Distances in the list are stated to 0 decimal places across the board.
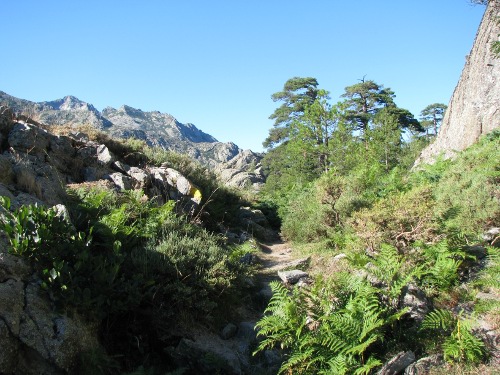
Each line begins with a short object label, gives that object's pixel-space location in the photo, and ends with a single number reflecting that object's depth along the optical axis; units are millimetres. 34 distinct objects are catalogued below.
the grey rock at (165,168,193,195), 9680
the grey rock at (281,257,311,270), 7020
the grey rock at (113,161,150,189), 8906
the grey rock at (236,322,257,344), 4633
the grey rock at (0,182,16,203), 4965
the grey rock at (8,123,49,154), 7594
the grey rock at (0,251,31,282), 3562
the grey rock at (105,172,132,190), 8352
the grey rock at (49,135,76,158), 8484
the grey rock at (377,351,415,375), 3275
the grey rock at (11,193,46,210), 4884
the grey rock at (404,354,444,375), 3223
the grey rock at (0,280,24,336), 3227
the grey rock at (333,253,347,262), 6557
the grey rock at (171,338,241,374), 3873
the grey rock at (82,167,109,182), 8500
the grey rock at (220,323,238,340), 4656
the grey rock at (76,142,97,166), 9008
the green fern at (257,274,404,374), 3465
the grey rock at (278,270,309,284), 6125
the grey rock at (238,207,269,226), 12664
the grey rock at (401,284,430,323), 3975
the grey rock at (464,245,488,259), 5176
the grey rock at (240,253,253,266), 7237
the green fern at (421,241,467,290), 4621
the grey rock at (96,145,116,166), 9320
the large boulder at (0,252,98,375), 3180
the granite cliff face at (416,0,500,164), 13328
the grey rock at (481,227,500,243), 5512
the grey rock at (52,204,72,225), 4486
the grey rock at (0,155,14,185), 5605
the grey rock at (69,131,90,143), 9996
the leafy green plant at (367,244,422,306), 3997
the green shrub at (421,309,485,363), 3261
